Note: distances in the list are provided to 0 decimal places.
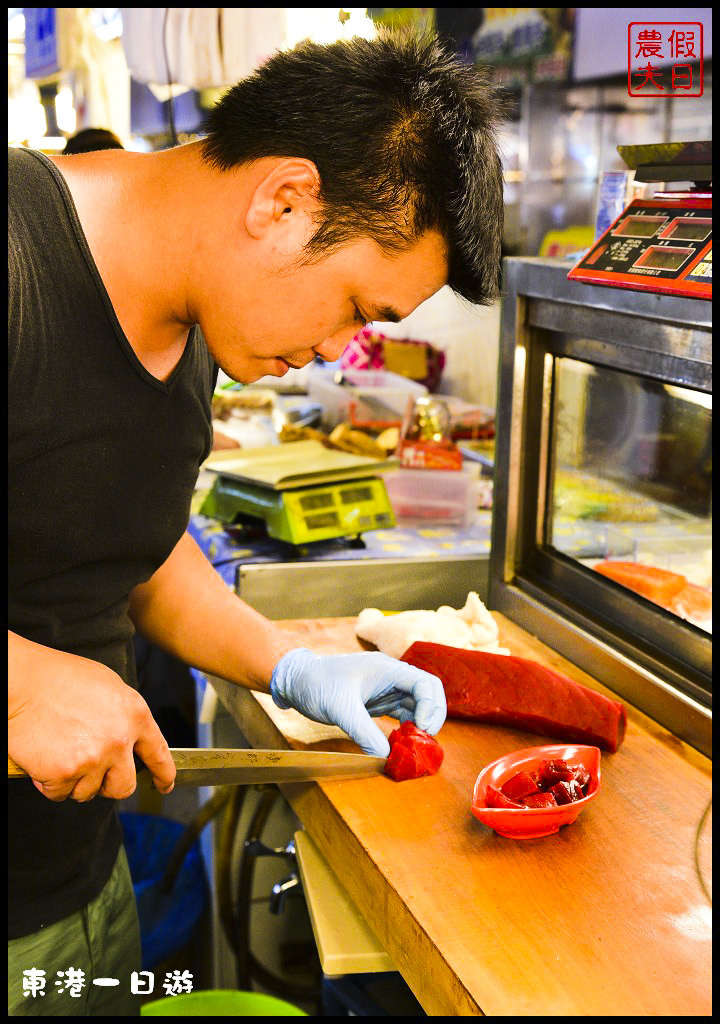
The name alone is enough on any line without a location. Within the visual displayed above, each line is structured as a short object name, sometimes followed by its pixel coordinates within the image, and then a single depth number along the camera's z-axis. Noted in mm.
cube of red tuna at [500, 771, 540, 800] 1490
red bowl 1395
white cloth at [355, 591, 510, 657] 2000
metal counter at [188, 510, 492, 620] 2355
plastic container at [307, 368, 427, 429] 3967
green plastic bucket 2270
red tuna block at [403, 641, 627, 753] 1675
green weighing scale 2711
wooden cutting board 1148
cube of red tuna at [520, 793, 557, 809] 1445
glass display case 1753
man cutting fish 1290
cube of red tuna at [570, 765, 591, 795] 1501
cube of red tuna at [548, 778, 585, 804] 1459
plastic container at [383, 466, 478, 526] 3098
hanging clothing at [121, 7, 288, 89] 4371
